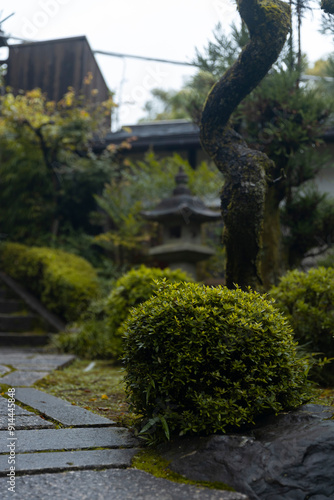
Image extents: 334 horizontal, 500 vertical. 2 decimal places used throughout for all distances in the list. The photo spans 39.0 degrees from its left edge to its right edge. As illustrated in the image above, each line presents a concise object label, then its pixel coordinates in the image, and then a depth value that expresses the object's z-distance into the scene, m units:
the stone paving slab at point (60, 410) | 2.57
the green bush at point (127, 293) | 4.98
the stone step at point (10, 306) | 7.55
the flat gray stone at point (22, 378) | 3.61
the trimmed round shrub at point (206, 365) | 2.15
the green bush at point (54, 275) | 7.07
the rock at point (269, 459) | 1.72
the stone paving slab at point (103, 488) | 1.66
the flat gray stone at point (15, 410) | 2.69
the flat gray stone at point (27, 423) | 2.44
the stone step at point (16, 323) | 7.16
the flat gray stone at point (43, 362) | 4.56
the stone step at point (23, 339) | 6.80
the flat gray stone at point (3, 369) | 4.09
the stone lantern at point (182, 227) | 7.41
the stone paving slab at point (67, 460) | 1.89
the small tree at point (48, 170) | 9.43
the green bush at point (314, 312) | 3.61
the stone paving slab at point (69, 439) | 2.14
